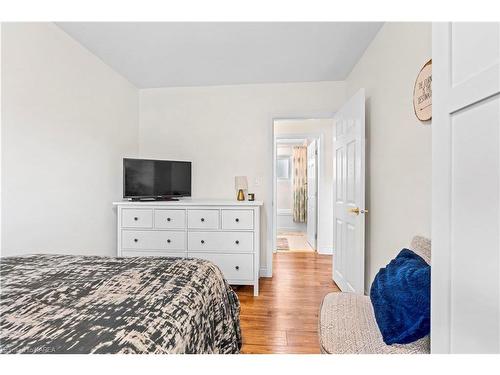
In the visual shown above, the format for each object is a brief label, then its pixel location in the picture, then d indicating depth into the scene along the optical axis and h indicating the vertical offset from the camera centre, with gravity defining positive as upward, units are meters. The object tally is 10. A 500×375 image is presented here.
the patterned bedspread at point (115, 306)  0.73 -0.40
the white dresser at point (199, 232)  2.92 -0.49
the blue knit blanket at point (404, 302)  1.05 -0.46
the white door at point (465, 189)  0.45 +0.00
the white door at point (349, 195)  2.36 -0.08
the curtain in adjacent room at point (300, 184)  6.77 +0.07
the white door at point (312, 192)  4.96 -0.11
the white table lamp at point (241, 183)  3.39 +0.05
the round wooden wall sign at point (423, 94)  1.54 +0.54
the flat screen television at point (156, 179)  3.07 +0.09
